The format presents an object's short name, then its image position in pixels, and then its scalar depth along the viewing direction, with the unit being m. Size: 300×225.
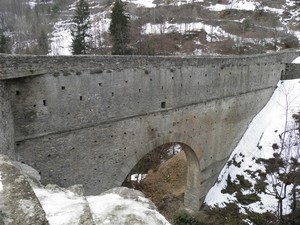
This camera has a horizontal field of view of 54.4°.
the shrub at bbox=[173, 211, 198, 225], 16.28
